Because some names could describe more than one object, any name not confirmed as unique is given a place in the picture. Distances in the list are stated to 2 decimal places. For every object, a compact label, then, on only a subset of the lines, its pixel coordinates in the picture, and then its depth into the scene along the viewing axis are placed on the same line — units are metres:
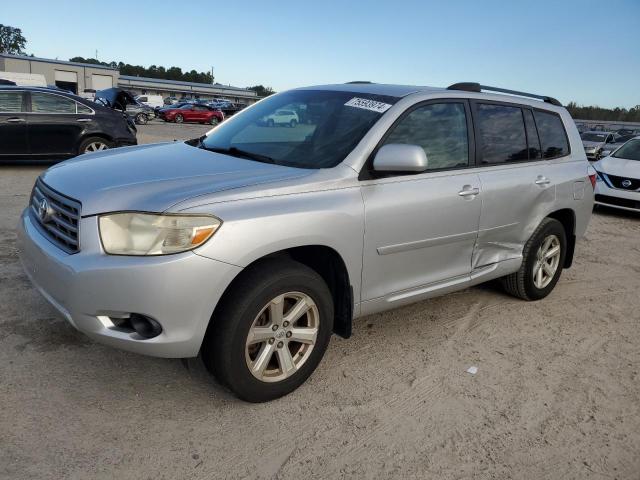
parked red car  35.53
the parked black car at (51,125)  9.24
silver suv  2.46
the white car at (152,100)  46.42
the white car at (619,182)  9.22
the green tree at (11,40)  118.00
